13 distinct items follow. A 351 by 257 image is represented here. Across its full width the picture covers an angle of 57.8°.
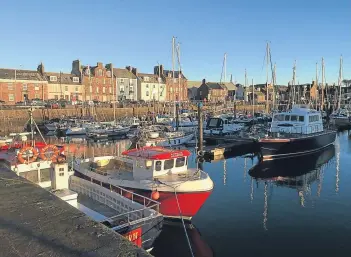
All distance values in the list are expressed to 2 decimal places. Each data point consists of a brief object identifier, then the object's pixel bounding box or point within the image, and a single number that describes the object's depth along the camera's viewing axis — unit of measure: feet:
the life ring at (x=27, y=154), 45.98
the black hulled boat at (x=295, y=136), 103.09
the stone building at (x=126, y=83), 290.97
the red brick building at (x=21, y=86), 222.48
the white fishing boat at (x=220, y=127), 154.74
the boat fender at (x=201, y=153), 106.85
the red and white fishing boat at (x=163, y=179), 48.67
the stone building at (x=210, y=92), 352.49
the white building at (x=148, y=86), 306.14
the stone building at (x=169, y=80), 316.60
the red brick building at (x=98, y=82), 270.87
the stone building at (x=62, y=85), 249.14
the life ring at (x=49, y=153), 47.38
